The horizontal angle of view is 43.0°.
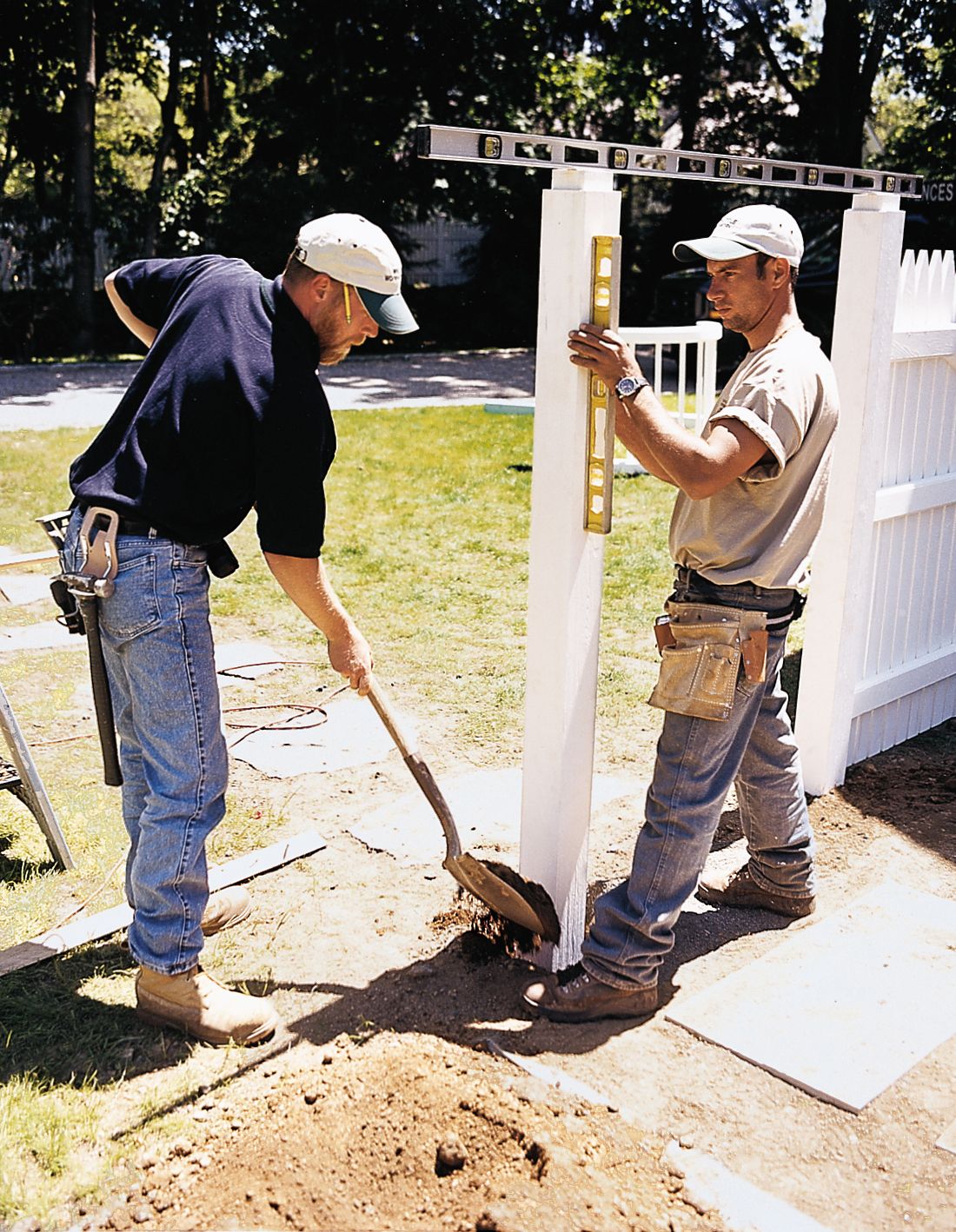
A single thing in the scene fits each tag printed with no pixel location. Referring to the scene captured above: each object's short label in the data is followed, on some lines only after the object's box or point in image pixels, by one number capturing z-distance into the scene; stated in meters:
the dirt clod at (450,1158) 2.46
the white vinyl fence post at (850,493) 4.10
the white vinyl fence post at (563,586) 2.90
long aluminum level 2.76
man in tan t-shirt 3.04
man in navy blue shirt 2.75
